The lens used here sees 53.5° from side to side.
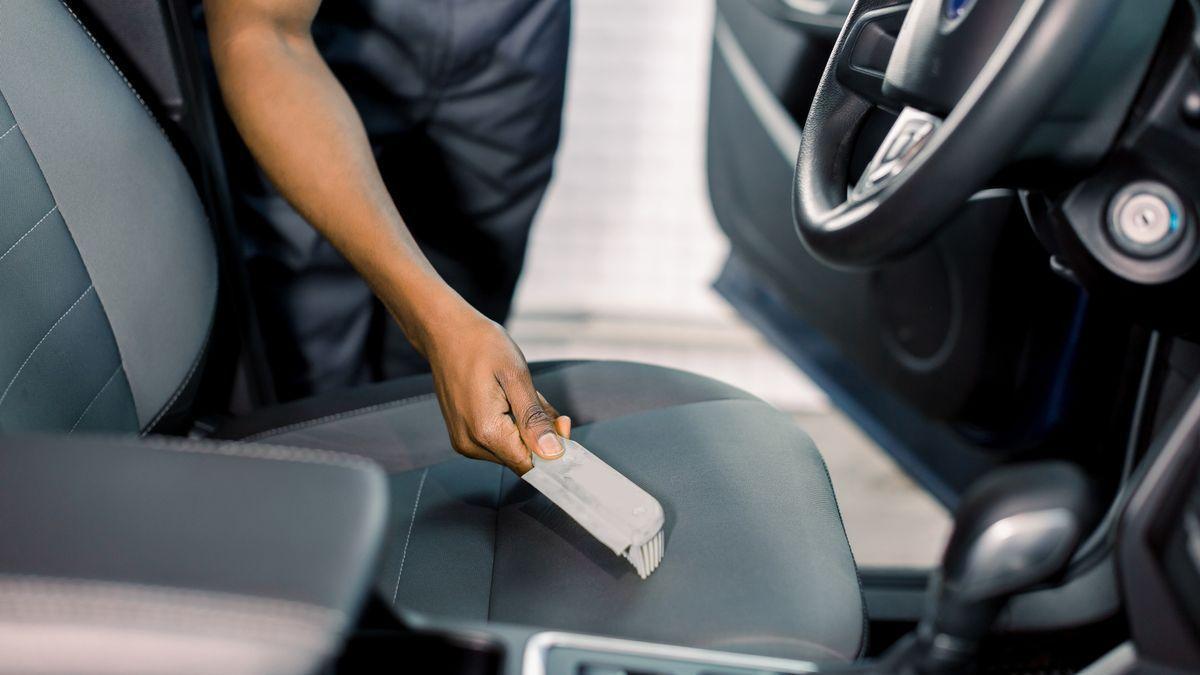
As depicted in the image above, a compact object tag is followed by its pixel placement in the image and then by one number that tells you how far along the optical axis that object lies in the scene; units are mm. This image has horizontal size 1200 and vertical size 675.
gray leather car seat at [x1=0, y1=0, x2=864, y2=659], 662
